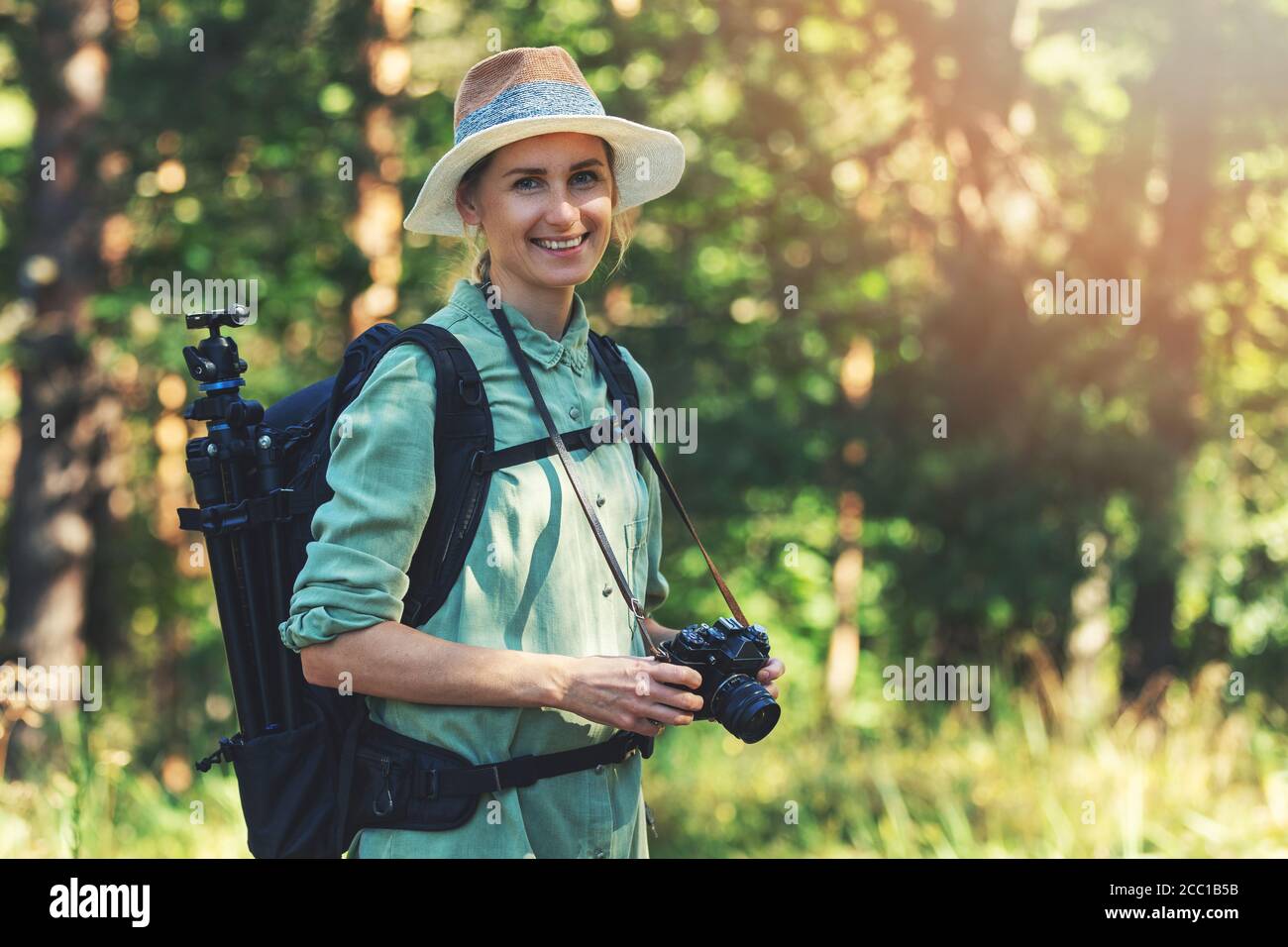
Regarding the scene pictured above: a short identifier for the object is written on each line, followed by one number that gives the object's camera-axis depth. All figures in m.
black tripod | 2.10
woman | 1.94
